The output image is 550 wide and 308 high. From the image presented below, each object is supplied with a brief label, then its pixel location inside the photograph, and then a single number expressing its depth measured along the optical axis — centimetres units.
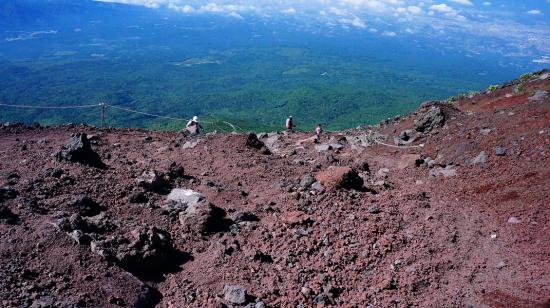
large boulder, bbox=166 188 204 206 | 1062
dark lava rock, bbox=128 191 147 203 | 1049
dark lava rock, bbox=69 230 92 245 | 800
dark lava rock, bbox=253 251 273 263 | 895
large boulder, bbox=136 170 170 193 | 1116
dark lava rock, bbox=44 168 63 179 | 1099
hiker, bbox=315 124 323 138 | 1965
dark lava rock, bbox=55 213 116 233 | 843
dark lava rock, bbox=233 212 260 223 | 1029
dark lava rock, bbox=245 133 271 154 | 1541
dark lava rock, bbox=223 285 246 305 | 766
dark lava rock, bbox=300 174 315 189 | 1197
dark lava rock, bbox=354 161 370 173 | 1435
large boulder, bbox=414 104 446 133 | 1820
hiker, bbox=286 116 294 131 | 2205
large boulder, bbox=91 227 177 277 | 810
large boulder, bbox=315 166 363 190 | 1166
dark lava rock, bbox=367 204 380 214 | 1077
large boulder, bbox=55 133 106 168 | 1217
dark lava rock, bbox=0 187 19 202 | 909
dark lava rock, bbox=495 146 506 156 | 1324
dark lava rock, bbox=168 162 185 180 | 1220
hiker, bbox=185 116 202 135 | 1943
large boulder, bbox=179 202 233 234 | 980
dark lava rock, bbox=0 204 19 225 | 827
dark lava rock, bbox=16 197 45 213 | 894
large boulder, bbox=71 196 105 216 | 970
